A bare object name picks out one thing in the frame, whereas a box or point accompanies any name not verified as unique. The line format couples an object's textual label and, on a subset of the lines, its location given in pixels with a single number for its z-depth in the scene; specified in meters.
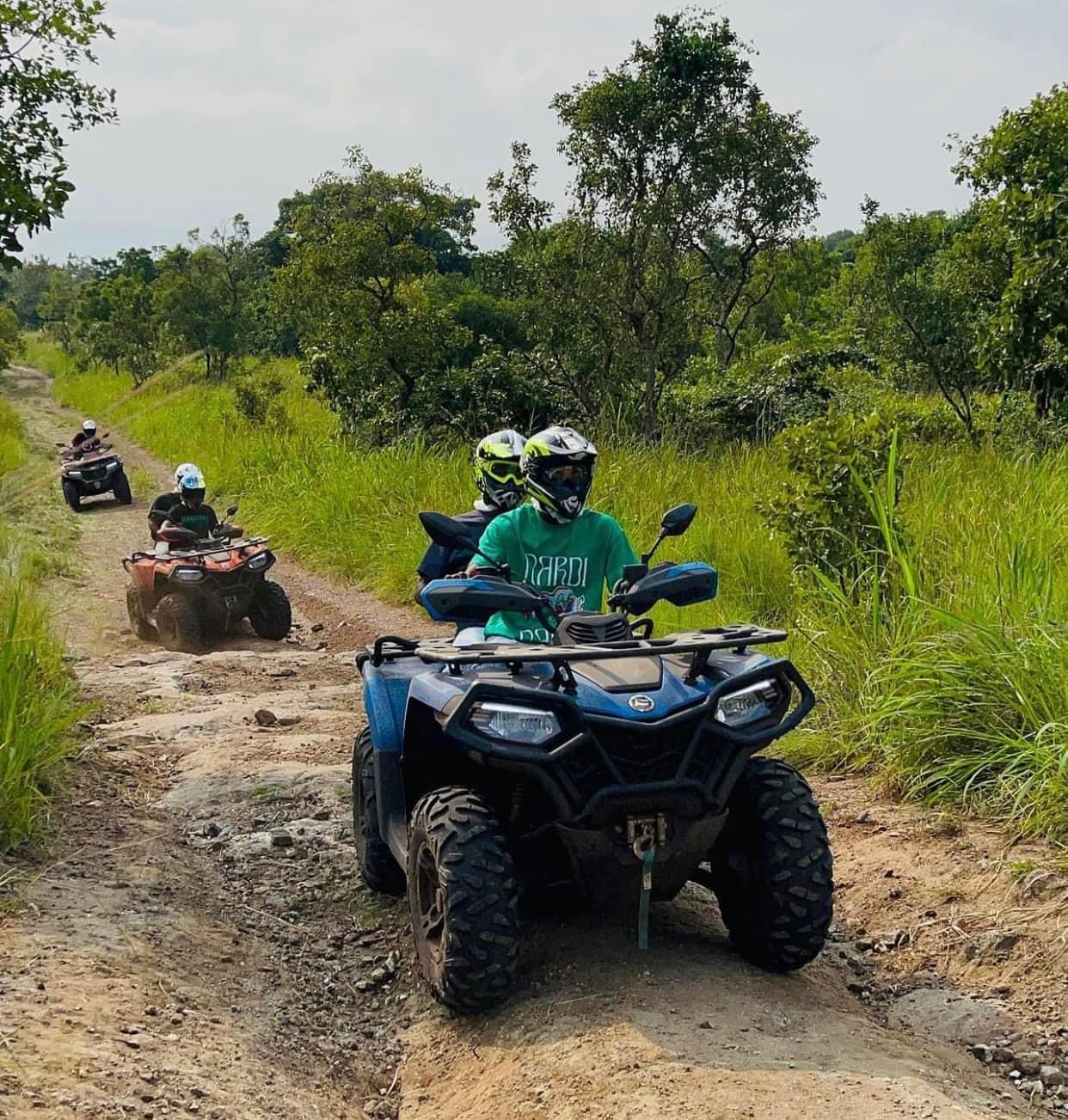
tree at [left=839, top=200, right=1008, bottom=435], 14.22
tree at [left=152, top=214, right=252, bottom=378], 33.03
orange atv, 10.14
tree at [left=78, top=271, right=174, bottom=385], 41.59
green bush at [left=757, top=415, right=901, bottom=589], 6.67
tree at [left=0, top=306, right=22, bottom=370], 50.28
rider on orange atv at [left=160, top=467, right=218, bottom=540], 11.23
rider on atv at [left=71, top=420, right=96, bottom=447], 20.30
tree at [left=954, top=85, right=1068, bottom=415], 8.95
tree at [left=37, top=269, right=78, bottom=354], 65.88
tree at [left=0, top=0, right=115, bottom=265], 5.82
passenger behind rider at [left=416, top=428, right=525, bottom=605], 5.74
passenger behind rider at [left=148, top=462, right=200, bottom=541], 11.49
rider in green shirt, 4.23
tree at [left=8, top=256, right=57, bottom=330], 105.50
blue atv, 3.30
